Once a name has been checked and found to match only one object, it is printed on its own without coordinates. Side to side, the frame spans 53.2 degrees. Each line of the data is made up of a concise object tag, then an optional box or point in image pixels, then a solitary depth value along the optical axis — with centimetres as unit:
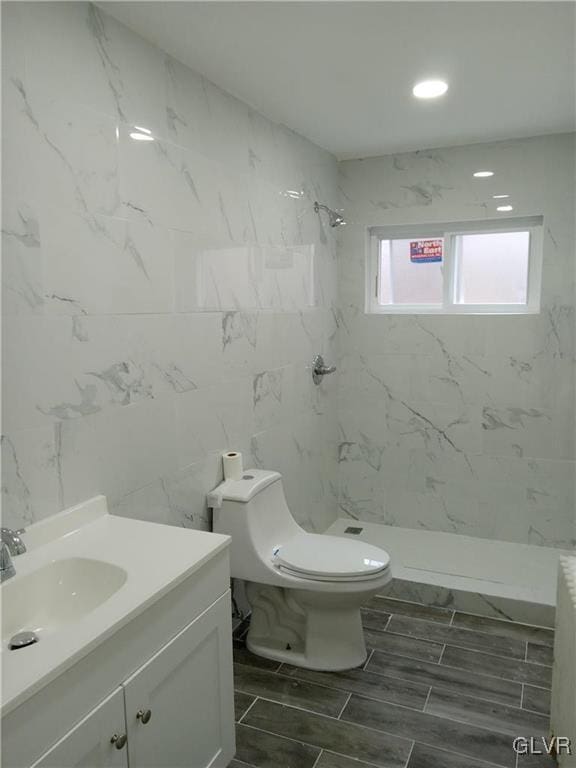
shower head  333
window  327
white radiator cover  158
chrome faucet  136
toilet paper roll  244
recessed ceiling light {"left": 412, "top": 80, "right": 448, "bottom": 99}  231
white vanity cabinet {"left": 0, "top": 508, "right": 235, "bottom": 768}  107
